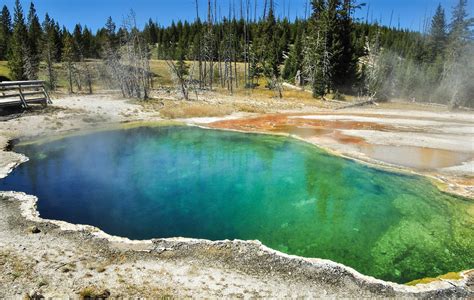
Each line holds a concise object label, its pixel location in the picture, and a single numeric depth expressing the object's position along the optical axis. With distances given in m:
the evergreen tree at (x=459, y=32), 44.78
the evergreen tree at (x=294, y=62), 61.12
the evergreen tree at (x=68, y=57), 48.25
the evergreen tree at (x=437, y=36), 63.41
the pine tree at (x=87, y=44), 79.95
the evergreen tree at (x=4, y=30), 72.50
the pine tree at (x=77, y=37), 72.51
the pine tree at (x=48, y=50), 46.53
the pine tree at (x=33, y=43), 46.56
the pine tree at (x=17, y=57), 50.78
